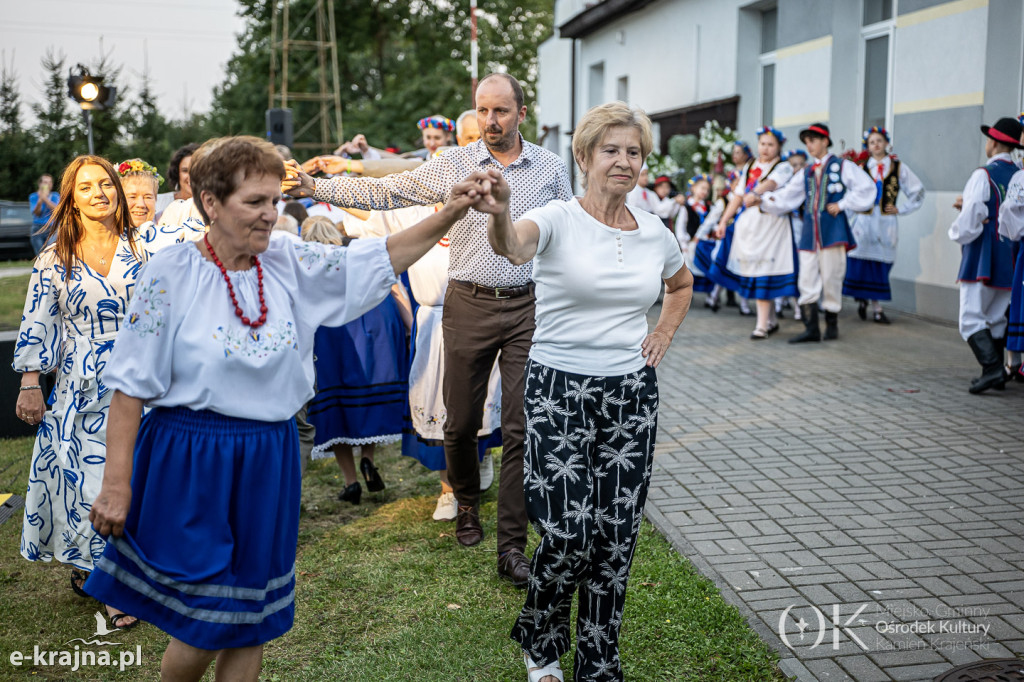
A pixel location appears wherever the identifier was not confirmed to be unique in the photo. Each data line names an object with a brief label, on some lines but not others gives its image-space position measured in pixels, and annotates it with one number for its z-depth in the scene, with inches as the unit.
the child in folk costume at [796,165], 467.5
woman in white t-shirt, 132.9
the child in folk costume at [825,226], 423.5
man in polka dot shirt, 179.6
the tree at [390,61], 1562.5
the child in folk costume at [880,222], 456.1
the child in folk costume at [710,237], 518.6
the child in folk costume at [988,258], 306.0
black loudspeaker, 704.4
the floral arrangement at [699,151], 609.6
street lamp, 480.7
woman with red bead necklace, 107.8
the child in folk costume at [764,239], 445.7
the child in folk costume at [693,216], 562.9
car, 991.6
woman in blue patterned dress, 164.6
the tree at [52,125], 1238.9
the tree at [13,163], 1298.0
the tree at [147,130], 1159.6
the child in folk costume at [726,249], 493.0
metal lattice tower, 1331.2
